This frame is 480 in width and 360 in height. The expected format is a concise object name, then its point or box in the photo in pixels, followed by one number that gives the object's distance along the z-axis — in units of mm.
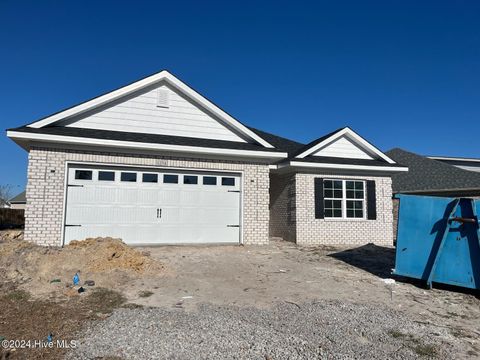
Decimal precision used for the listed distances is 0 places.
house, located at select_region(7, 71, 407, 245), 10055
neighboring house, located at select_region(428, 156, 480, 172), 27328
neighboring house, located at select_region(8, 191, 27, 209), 47644
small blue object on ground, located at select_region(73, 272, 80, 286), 6671
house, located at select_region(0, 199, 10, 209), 55719
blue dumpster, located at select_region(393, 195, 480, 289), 6883
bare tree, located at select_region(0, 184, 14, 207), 56212
